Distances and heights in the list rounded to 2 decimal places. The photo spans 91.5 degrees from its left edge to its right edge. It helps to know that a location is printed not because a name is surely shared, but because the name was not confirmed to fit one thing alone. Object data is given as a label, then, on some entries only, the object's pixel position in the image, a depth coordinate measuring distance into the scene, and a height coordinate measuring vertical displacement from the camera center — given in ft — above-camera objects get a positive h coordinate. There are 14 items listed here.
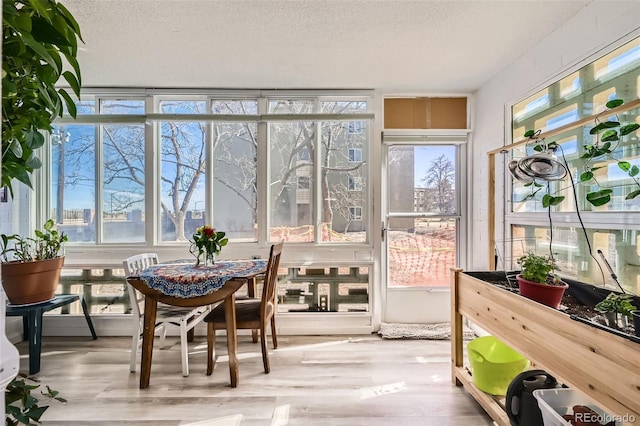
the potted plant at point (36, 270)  7.84 -1.41
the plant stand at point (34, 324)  7.70 -2.74
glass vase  8.28 -1.21
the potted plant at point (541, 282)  5.08 -1.17
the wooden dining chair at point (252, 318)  7.36 -2.49
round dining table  6.80 -1.73
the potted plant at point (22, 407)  2.31 -1.44
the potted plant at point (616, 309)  4.06 -1.28
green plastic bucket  5.96 -2.97
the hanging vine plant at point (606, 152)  4.45 +0.96
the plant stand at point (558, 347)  3.34 -1.79
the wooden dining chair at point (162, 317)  7.42 -2.51
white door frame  10.27 -2.63
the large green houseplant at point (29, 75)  2.08 +1.06
